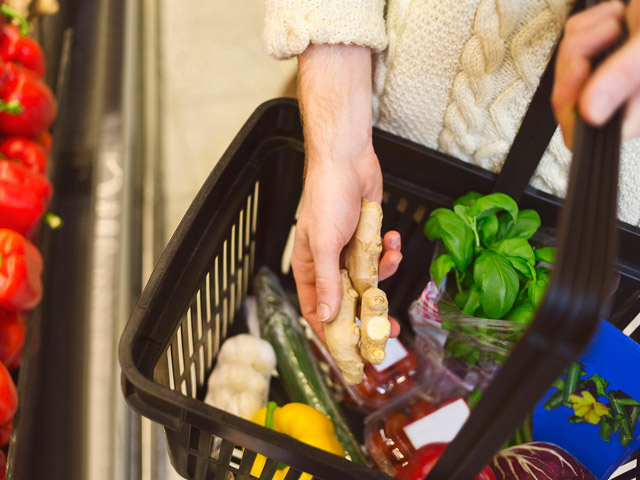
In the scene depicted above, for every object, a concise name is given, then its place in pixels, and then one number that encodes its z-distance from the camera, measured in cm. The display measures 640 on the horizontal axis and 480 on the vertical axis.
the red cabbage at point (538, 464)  65
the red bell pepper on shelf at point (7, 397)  71
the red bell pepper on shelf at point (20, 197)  86
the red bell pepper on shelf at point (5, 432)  74
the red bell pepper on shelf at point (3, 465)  70
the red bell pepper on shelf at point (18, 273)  78
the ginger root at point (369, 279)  57
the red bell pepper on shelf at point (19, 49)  99
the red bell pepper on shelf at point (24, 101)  96
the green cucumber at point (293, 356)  79
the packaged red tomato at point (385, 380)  81
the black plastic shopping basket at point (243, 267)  47
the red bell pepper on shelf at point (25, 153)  97
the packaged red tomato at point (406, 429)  73
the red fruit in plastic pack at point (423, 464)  64
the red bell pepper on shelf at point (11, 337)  79
